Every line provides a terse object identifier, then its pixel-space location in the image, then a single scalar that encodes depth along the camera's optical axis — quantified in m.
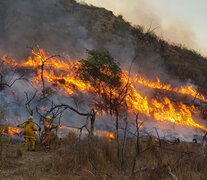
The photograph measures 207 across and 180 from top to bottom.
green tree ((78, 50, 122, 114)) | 26.83
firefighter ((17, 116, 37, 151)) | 16.53
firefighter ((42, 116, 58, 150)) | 17.23
